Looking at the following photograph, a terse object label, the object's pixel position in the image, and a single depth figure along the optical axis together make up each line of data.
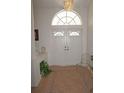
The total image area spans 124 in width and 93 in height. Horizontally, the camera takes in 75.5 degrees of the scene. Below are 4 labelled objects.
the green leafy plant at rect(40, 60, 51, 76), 3.44
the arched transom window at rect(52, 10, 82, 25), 4.55
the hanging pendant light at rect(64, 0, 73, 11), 2.44
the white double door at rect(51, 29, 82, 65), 4.63
